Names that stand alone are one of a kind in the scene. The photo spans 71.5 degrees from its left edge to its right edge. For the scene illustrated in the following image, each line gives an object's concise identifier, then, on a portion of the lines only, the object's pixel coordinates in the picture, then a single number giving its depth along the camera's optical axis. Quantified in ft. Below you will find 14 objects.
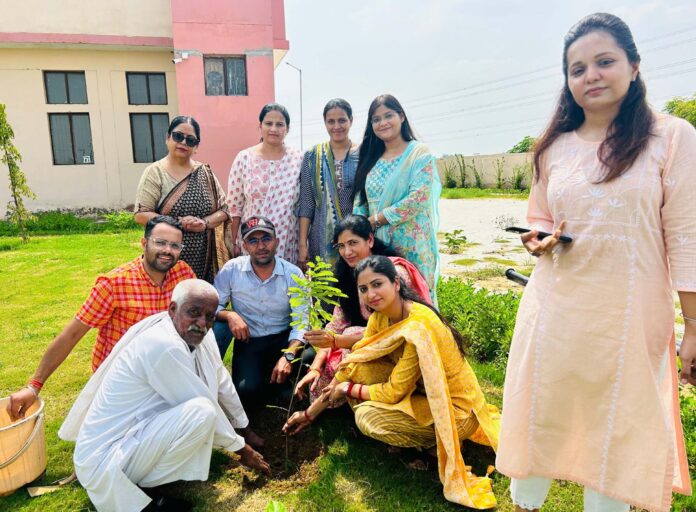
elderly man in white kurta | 8.18
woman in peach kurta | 5.81
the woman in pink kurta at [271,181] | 13.78
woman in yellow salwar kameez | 8.84
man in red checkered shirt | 9.85
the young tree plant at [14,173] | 39.06
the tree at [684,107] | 100.83
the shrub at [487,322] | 14.42
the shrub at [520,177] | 84.43
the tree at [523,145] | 128.97
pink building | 47.34
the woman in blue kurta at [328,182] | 13.42
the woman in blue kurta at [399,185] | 12.01
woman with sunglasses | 12.71
